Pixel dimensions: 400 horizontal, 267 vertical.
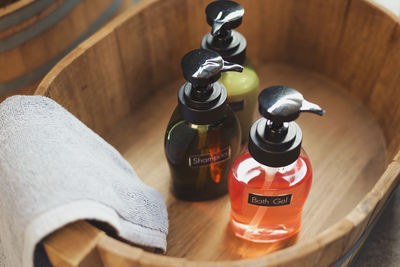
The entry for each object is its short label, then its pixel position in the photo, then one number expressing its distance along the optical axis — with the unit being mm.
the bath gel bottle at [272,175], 471
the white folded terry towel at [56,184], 431
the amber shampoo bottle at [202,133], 499
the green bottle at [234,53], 567
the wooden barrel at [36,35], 709
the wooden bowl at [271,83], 620
